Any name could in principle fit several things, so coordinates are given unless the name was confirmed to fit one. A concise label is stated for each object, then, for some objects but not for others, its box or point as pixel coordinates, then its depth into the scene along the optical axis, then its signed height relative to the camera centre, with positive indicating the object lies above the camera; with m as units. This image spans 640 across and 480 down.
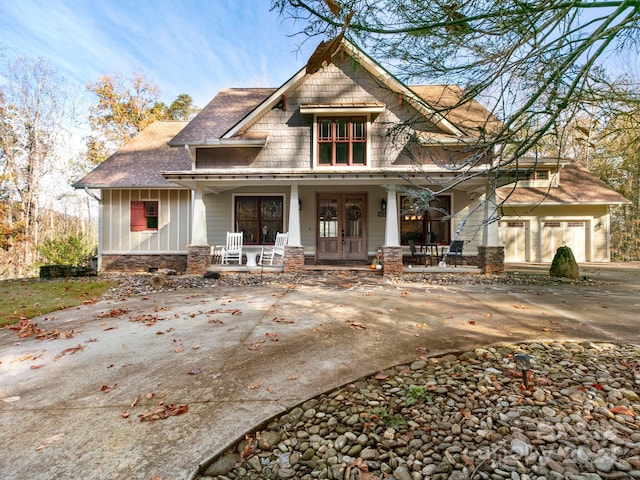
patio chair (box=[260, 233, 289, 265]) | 9.92 -0.28
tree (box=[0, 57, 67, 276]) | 15.57 +5.18
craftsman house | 9.62 +1.78
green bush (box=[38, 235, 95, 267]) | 11.78 -0.45
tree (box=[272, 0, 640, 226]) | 2.70 +1.97
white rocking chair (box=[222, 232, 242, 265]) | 10.14 -0.32
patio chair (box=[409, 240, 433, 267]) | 10.46 -0.48
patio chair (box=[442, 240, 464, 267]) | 9.59 -0.39
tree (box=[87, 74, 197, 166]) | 20.62 +8.58
